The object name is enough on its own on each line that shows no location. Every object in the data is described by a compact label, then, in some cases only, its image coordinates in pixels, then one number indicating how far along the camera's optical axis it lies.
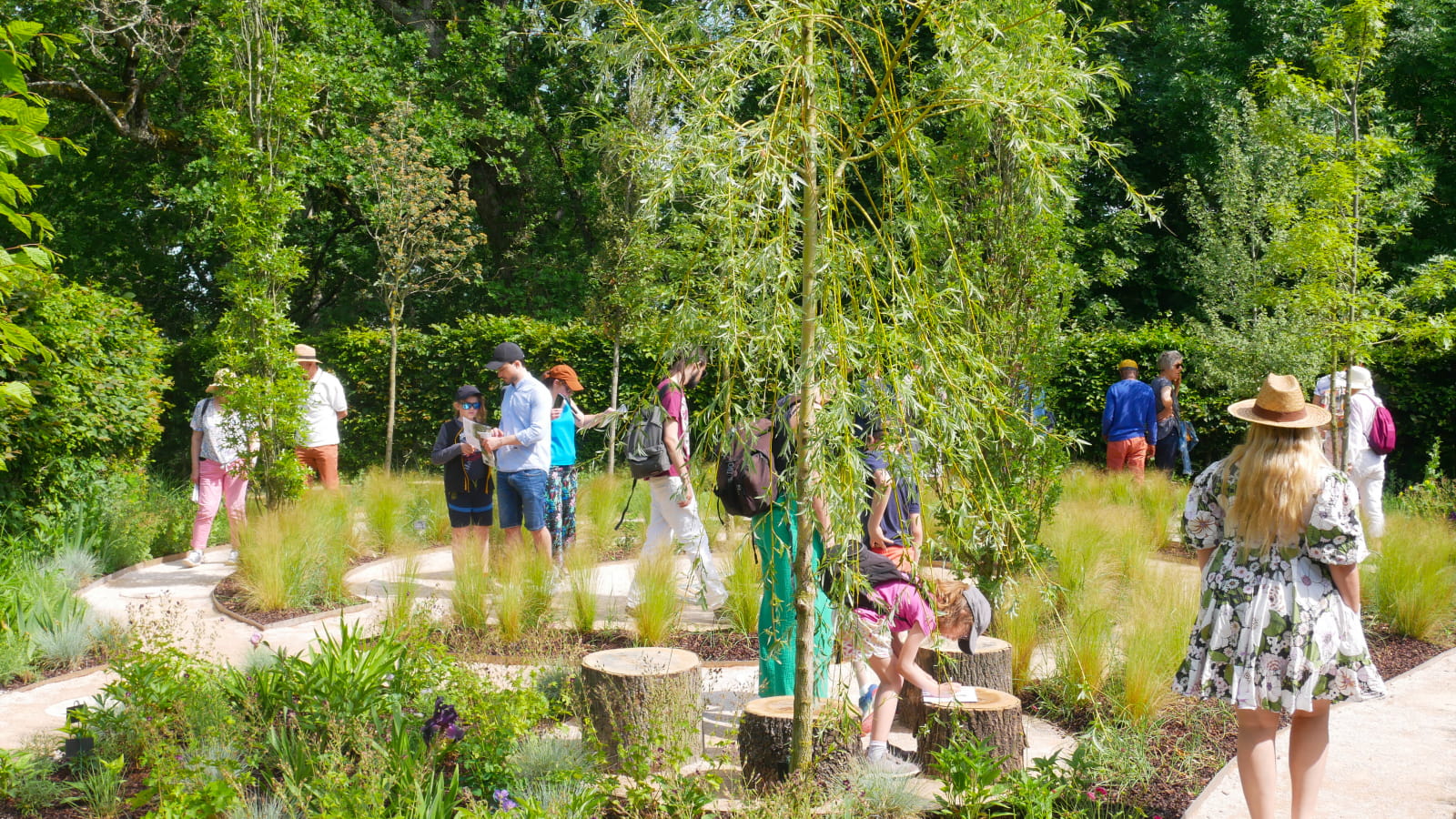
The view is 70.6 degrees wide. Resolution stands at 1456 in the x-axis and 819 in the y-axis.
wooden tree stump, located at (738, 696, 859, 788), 3.74
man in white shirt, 9.52
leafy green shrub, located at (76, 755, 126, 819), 3.78
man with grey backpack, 6.85
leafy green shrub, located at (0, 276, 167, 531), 7.68
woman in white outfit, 8.41
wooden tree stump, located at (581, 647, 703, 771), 4.00
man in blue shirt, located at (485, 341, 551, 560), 7.27
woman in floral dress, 3.54
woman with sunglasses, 7.62
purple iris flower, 3.87
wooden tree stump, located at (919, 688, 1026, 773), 4.07
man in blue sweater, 11.96
